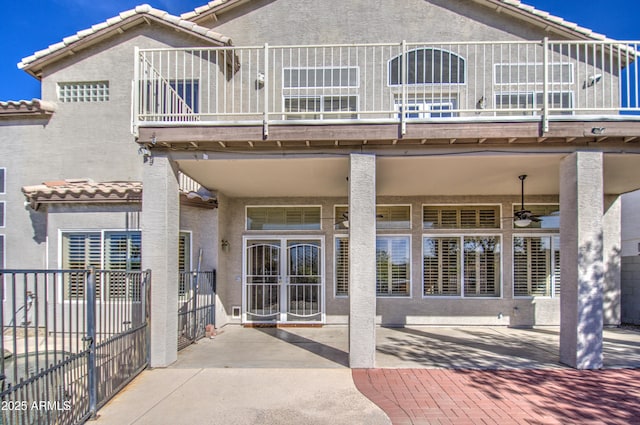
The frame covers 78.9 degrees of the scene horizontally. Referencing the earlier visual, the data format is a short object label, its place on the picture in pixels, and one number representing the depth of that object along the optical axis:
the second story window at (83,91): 10.07
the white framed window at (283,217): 9.72
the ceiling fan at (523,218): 8.27
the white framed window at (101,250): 8.16
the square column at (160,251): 6.00
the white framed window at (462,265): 9.48
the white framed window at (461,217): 9.59
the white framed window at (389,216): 9.66
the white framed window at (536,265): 9.44
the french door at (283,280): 9.48
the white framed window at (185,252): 8.27
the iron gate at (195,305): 7.36
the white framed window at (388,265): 9.57
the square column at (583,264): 5.79
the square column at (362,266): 5.84
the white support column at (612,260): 9.24
